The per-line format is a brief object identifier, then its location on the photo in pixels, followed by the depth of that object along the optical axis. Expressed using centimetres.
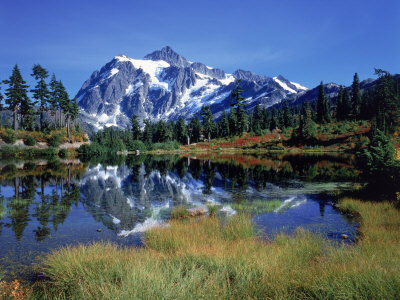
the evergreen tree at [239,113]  9219
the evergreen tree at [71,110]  8169
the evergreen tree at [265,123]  11802
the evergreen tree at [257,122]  9148
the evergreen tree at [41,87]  7594
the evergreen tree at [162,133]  10959
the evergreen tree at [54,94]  7806
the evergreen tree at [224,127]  10684
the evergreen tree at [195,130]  11356
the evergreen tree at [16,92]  7038
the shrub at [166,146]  9127
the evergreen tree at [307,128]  7825
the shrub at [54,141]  6944
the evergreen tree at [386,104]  6705
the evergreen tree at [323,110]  10081
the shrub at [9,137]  6362
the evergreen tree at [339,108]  10519
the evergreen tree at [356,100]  10292
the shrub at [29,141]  6631
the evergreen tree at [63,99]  7969
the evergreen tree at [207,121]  10594
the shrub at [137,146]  9088
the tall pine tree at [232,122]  9852
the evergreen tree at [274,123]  11598
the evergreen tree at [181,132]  11038
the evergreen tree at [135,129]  11025
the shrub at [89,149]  7688
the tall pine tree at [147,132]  11206
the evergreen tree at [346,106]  10362
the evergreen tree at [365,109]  9479
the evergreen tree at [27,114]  7415
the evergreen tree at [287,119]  11612
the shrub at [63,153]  6662
